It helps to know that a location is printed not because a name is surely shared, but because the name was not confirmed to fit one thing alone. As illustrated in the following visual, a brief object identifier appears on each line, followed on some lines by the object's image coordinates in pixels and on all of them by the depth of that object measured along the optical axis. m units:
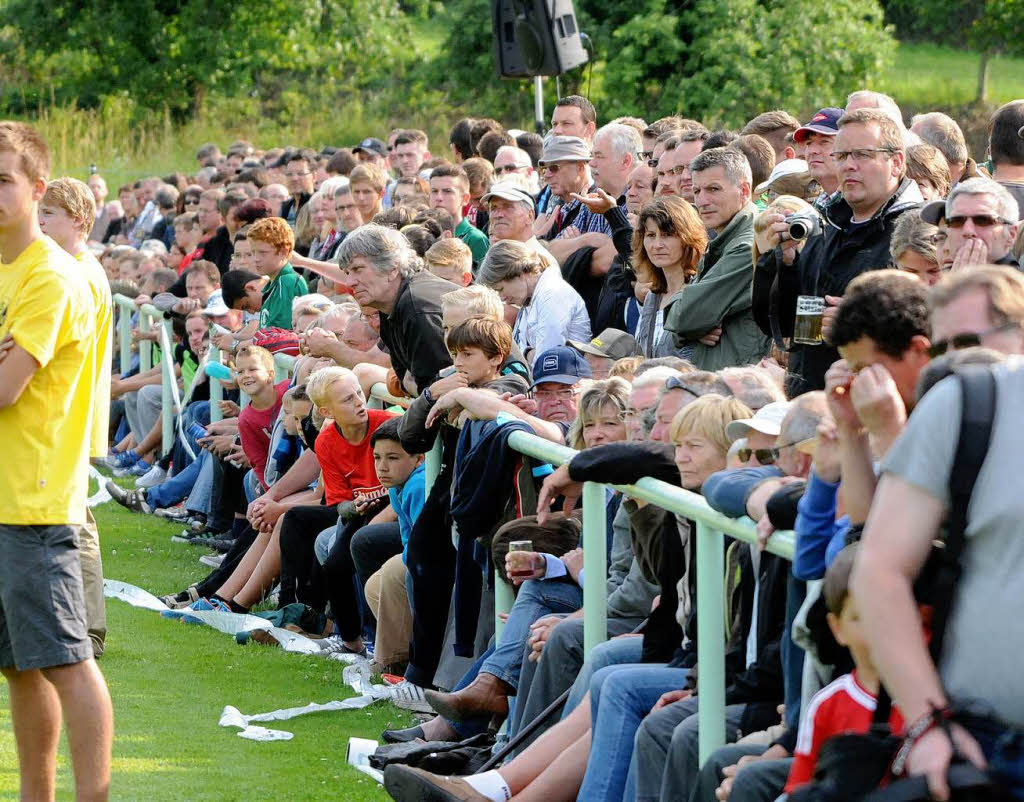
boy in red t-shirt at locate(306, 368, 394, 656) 16.98
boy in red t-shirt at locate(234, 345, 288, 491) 21.17
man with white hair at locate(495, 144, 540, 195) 22.83
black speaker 28.30
